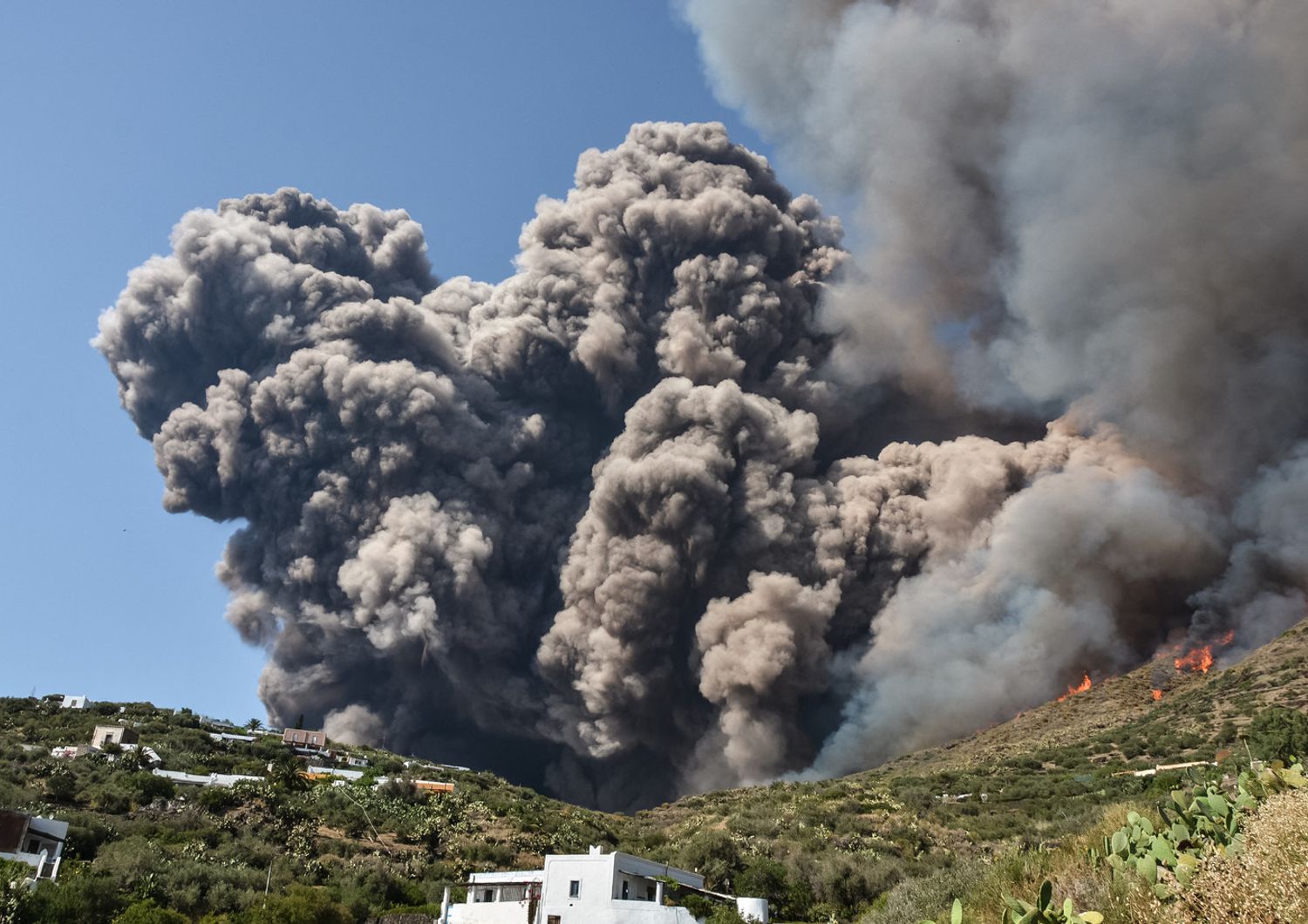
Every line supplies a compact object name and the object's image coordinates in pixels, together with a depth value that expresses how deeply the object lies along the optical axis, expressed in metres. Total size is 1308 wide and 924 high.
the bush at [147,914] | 21.36
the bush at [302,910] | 23.41
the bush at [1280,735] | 27.17
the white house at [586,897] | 25.81
